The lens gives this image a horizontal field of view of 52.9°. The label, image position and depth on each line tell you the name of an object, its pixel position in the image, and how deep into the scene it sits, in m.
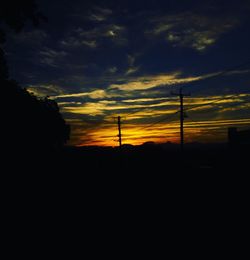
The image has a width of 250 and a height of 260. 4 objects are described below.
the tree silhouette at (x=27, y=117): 9.01
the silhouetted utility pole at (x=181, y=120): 26.83
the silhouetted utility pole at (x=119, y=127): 45.50
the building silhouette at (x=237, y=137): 31.39
